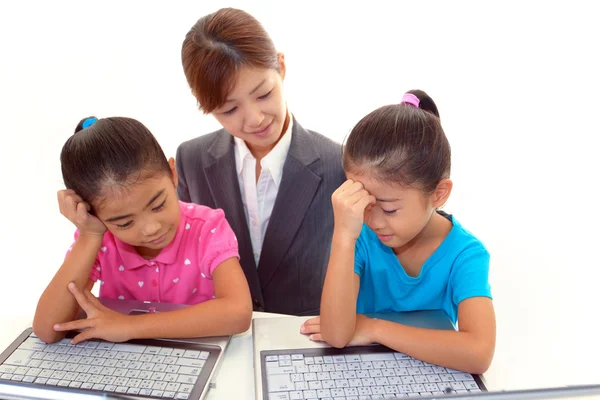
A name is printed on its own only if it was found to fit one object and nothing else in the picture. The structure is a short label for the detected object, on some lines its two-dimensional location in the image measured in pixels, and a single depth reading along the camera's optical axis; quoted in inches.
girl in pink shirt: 40.9
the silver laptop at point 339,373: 34.2
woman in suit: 53.1
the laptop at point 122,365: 34.8
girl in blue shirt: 38.2
